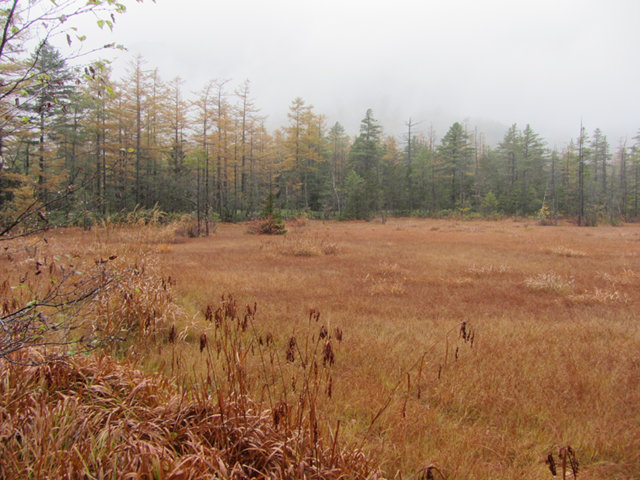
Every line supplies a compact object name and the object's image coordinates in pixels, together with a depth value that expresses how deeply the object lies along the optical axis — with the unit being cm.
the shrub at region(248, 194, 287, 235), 2020
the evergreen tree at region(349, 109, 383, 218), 4741
